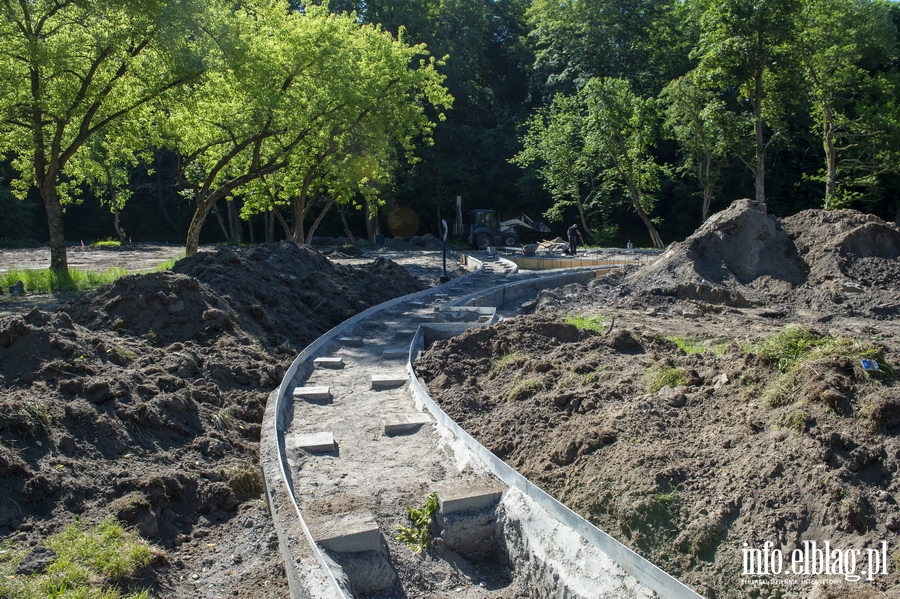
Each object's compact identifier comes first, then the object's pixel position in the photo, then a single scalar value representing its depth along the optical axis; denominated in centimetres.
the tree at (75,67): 1134
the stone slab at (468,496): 420
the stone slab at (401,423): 566
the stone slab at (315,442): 526
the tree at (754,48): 1911
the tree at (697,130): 2452
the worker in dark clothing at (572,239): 2373
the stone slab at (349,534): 377
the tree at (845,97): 2116
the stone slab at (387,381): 688
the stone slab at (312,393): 653
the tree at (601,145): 2816
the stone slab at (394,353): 804
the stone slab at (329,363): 766
